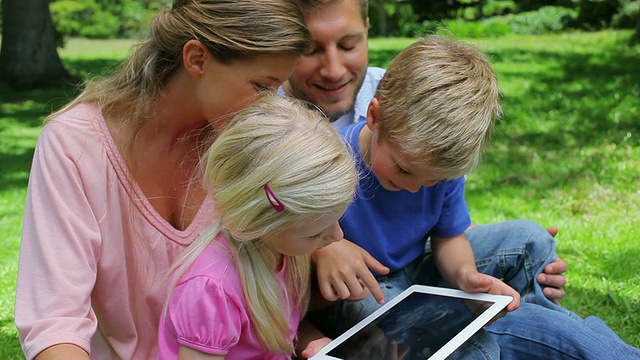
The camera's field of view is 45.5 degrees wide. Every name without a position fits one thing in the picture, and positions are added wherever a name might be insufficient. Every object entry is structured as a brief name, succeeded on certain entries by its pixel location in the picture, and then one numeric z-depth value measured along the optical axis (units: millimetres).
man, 2773
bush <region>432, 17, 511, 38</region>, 16875
